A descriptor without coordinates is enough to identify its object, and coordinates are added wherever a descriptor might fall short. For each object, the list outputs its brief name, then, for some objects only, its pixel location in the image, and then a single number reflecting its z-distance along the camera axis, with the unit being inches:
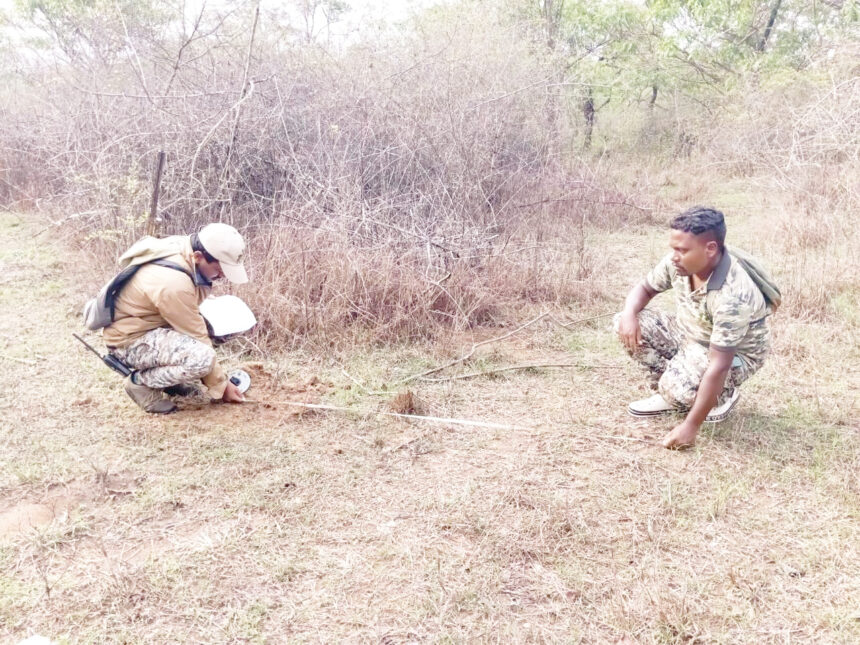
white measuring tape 127.0
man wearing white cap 113.7
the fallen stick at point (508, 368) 145.9
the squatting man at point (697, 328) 104.4
